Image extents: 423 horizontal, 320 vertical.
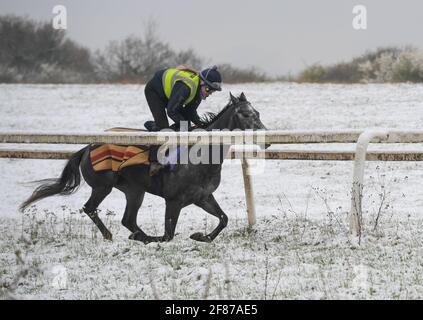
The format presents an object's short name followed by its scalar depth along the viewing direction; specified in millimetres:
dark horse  15320
